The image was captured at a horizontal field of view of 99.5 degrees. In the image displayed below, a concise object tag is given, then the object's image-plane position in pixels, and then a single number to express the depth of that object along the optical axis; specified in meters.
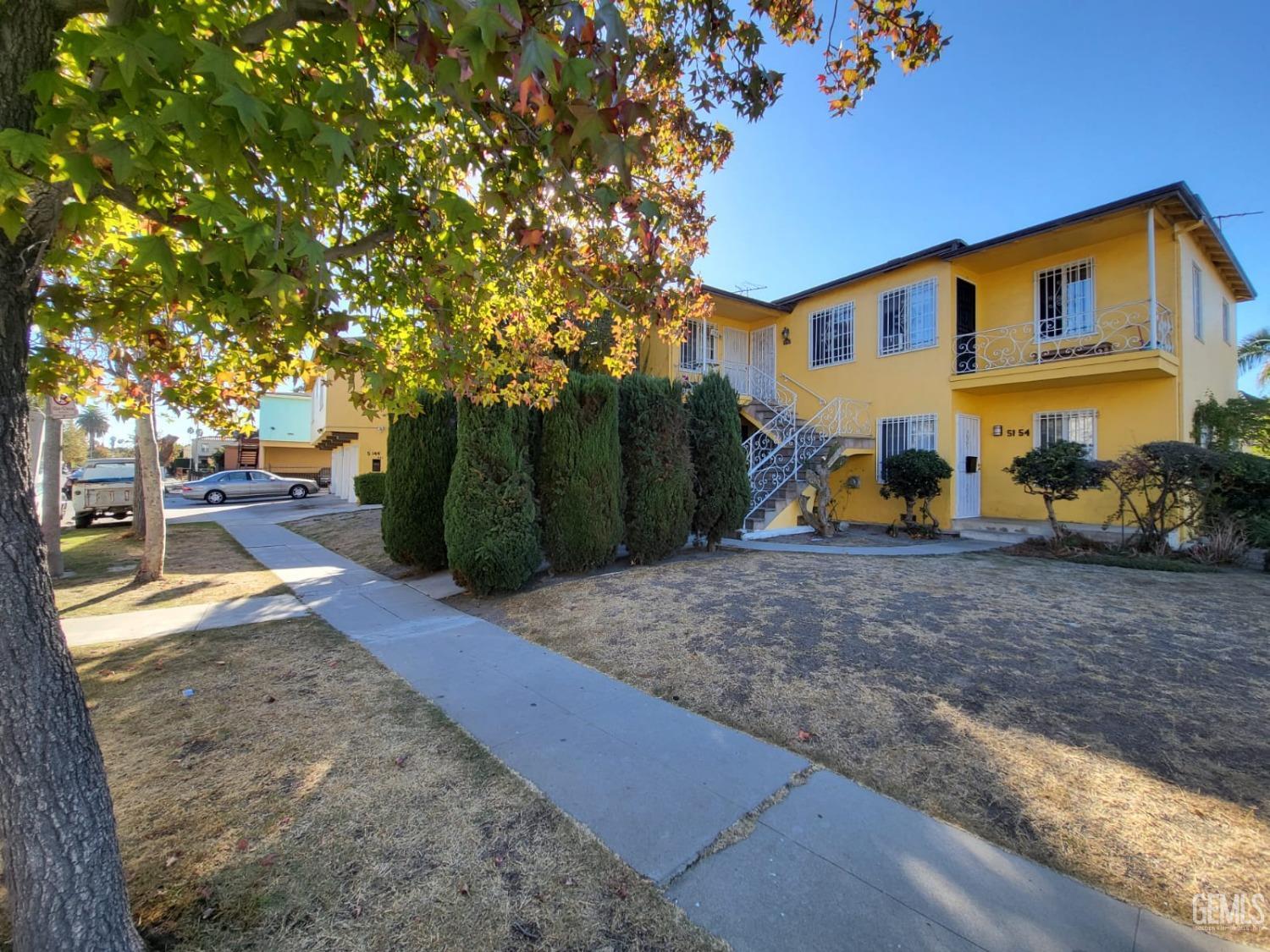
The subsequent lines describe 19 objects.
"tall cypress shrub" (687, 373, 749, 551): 9.15
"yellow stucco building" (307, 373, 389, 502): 22.05
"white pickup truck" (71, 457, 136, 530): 15.07
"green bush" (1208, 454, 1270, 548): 7.97
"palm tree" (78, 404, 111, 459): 62.29
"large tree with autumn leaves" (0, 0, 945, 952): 1.62
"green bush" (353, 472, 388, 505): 19.28
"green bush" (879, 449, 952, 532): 11.17
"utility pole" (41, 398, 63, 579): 8.05
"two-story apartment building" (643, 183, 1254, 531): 10.25
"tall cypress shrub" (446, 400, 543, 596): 6.85
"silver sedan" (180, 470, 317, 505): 24.77
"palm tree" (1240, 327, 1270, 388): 21.36
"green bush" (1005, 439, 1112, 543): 8.79
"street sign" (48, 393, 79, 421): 7.32
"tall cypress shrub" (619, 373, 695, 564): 8.30
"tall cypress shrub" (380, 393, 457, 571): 8.23
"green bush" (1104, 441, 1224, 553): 8.17
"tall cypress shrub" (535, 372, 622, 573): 7.46
